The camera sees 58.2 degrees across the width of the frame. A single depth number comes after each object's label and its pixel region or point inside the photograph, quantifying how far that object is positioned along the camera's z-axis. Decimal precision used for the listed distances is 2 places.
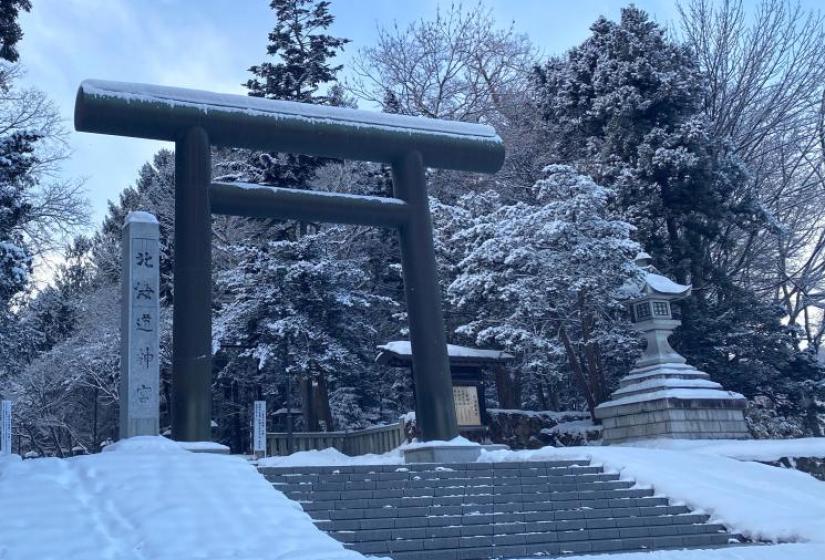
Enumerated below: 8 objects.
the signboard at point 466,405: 17.47
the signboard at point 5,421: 16.80
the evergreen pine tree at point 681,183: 20.06
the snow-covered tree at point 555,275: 18.06
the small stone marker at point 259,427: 15.98
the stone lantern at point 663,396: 14.46
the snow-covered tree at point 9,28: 16.22
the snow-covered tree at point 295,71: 22.94
